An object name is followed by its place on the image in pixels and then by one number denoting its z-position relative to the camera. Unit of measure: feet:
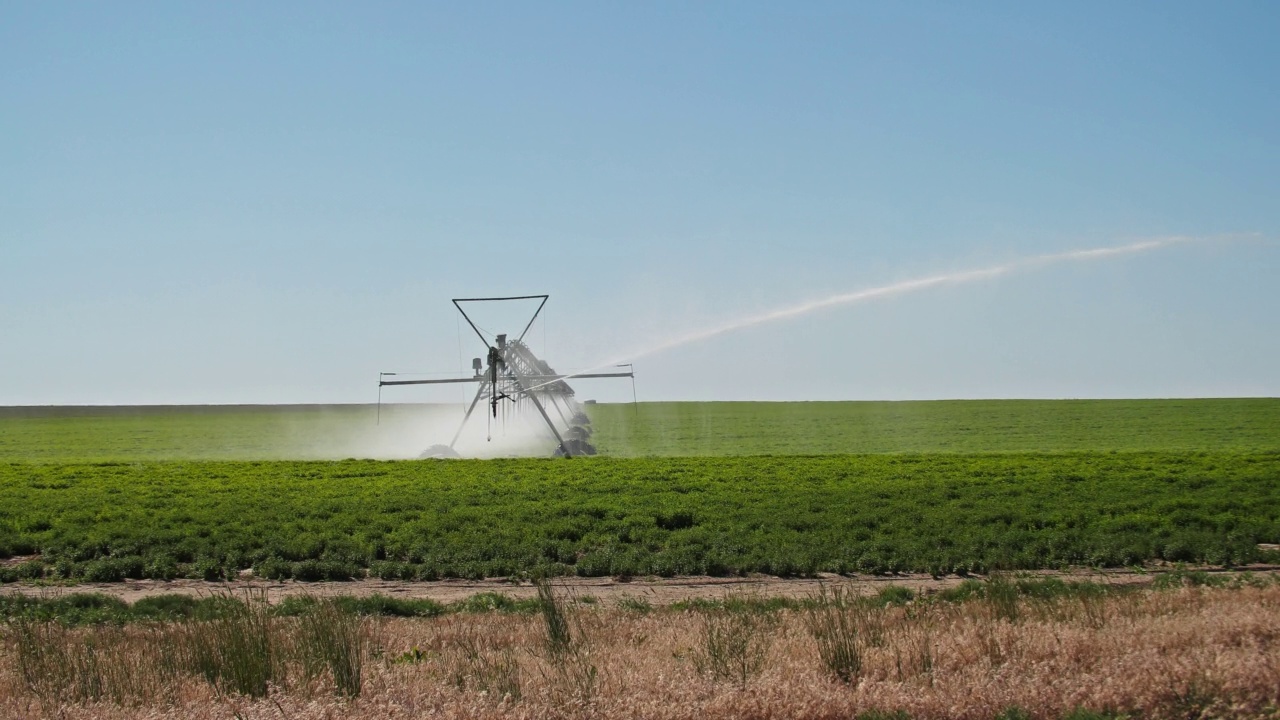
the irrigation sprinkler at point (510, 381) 198.90
